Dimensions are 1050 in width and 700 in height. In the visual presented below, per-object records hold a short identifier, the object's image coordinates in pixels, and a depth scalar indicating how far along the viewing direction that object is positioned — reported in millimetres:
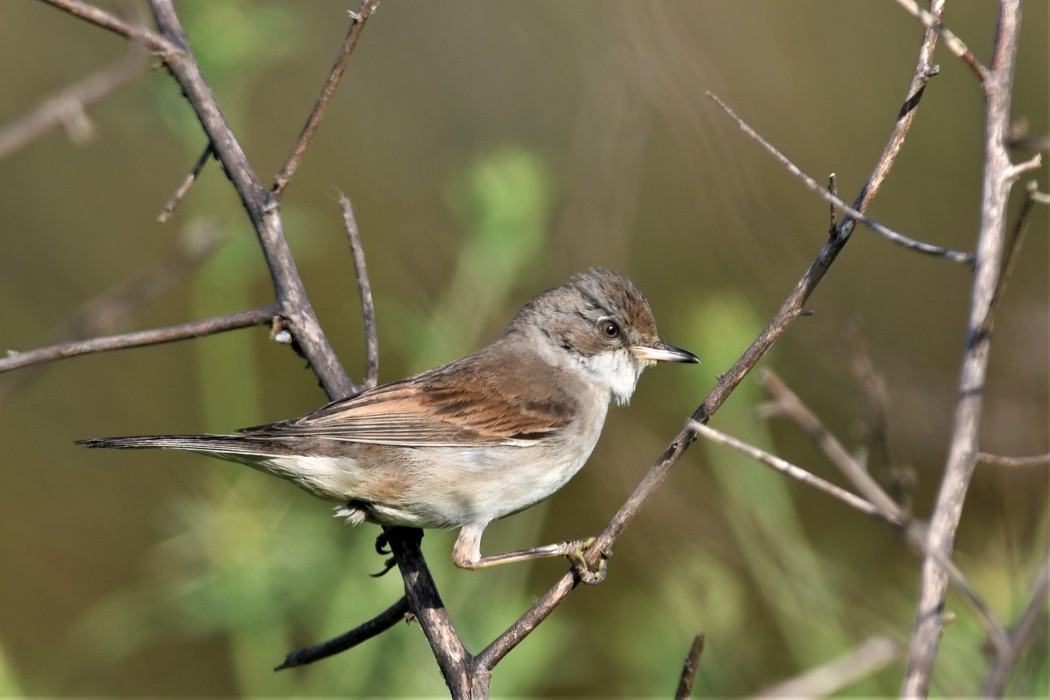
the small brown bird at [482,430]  7359
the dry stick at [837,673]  4277
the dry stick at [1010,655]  2979
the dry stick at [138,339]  4832
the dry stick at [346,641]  5641
